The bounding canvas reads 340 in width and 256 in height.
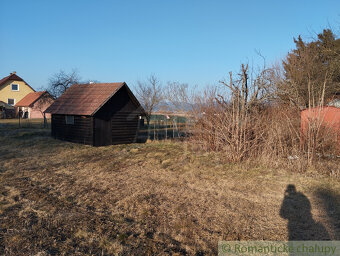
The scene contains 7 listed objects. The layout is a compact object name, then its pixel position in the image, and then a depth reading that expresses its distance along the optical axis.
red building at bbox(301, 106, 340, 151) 9.56
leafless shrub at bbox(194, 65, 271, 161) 10.69
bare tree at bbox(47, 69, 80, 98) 35.88
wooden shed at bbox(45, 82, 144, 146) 16.28
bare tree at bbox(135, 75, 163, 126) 29.52
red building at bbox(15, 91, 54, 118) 37.97
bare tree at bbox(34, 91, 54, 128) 37.62
